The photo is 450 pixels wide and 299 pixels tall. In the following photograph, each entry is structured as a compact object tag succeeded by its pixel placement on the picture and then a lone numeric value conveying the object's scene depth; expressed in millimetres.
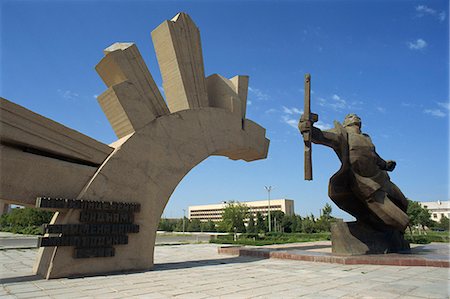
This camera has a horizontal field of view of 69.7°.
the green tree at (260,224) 51234
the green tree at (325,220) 46469
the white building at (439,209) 91750
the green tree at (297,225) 51816
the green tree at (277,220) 56119
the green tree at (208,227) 63781
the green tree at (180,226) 67938
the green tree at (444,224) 68044
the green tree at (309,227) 48188
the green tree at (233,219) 47281
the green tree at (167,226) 69500
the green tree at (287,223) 54056
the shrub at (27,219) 42375
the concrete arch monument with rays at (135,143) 7930
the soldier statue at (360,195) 11750
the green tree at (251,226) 49419
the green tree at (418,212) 35400
